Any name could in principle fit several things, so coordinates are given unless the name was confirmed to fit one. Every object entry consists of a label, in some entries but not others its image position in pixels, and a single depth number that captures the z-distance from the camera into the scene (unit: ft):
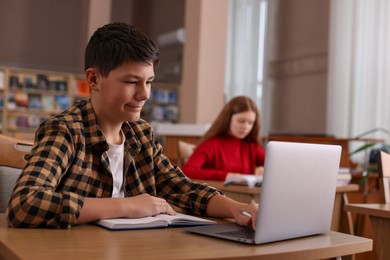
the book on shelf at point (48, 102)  32.32
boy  3.69
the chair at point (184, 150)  12.94
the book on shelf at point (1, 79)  30.68
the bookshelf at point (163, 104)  35.35
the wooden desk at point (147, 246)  2.90
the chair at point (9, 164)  4.96
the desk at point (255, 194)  8.18
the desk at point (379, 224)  5.99
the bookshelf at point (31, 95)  31.01
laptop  3.35
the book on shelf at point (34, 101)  31.96
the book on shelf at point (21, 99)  31.35
